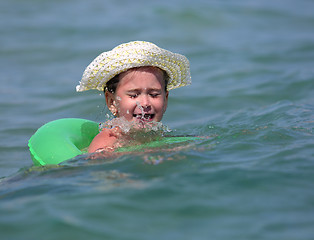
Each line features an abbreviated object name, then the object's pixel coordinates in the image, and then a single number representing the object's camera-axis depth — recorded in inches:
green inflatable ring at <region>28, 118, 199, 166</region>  314.8
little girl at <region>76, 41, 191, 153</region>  320.5
